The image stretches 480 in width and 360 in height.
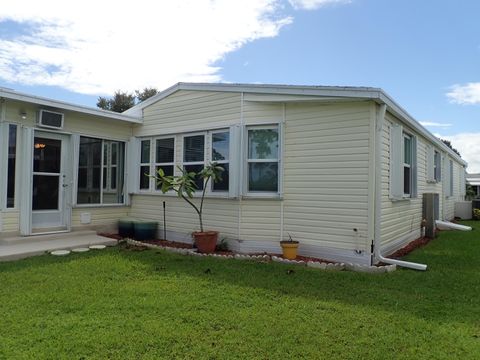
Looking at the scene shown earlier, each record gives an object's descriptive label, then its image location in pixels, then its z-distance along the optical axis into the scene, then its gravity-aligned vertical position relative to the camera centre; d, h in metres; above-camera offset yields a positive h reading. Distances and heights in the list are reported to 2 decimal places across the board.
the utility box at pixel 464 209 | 15.50 -0.75
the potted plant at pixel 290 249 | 6.22 -1.04
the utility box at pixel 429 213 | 9.34 -0.58
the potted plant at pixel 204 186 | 6.82 -0.01
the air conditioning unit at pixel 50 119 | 7.33 +1.32
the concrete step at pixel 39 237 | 6.76 -1.08
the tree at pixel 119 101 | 26.69 +6.19
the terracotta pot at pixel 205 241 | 6.79 -1.02
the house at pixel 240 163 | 6.05 +0.46
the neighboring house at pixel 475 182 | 27.47 +0.75
